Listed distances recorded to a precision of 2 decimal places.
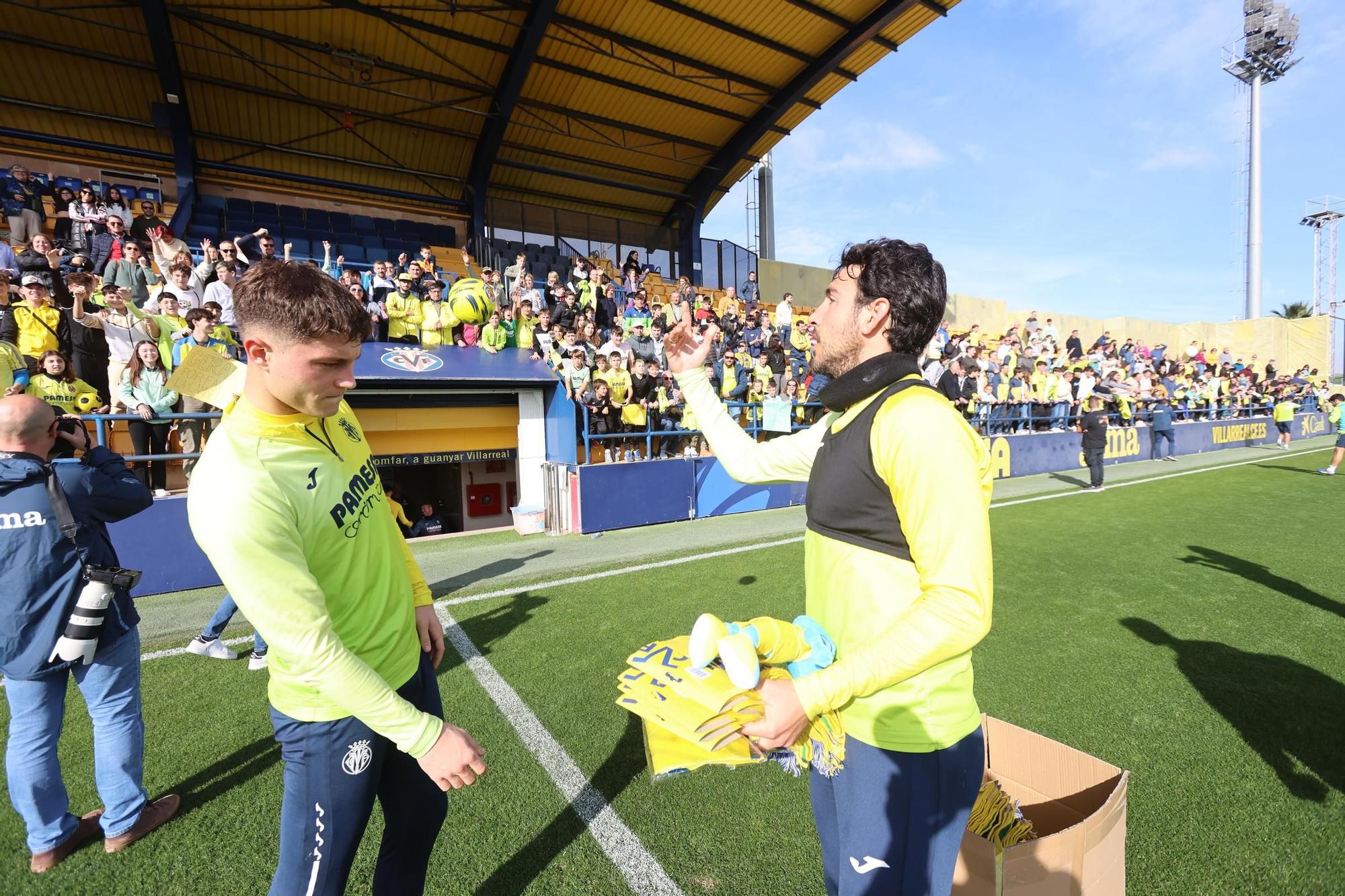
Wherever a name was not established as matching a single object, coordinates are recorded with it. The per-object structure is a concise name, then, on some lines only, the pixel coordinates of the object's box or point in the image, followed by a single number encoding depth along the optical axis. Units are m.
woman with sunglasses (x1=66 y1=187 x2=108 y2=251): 10.13
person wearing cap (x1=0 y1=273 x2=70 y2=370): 6.89
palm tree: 47.41
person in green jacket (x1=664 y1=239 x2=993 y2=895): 1.21
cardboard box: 1.63
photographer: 2.34
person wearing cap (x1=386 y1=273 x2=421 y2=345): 10.38
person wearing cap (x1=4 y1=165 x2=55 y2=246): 10.64
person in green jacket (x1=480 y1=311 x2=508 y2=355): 10.66
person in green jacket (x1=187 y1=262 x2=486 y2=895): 1.36
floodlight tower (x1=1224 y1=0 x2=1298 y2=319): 39.66
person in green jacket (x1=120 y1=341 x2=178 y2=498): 6.69
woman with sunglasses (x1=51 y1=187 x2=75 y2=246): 10.26
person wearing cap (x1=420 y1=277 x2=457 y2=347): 10.49
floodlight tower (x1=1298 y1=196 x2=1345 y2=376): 46.28
